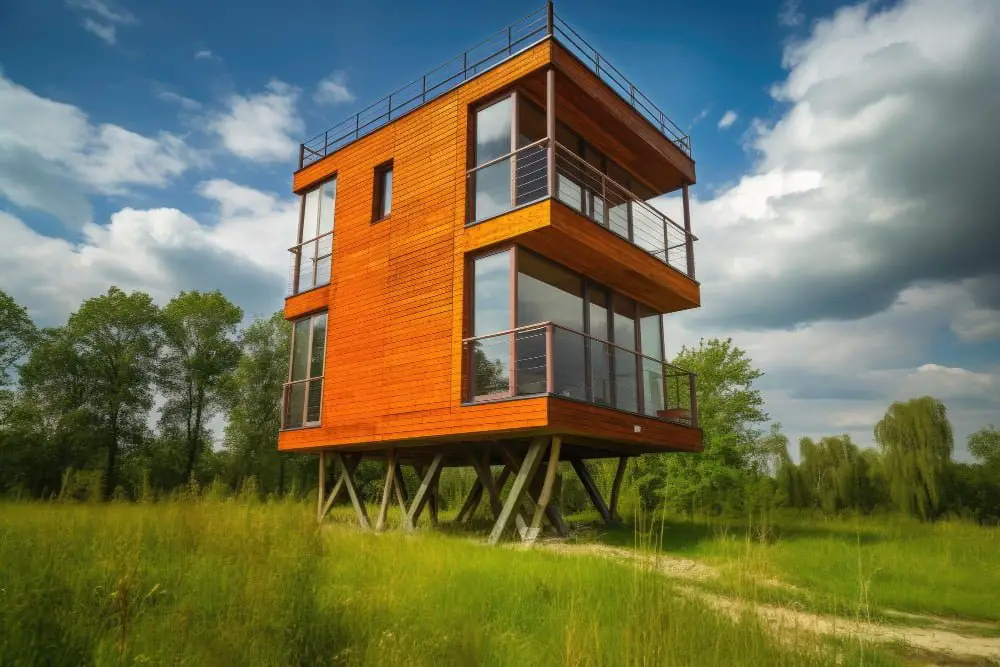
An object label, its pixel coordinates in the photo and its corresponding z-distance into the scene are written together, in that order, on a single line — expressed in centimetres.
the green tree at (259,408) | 3203
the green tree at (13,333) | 2980
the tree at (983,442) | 6028
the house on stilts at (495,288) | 1139
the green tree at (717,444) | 2247
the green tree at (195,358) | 3388
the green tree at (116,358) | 3094
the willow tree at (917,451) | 2156
